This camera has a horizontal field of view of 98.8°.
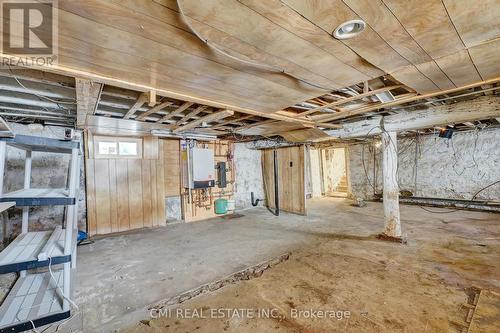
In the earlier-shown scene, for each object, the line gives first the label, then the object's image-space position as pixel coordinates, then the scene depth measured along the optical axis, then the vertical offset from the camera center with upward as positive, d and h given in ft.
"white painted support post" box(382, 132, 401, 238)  11.31 -1.09
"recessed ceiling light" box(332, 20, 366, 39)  3.84 +2.61
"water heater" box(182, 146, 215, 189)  15.78 +0.48
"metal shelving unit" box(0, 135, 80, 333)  5.25 -1.96
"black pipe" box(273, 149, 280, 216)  18.49 -1.26
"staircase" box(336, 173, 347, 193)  31.13 -2.45
